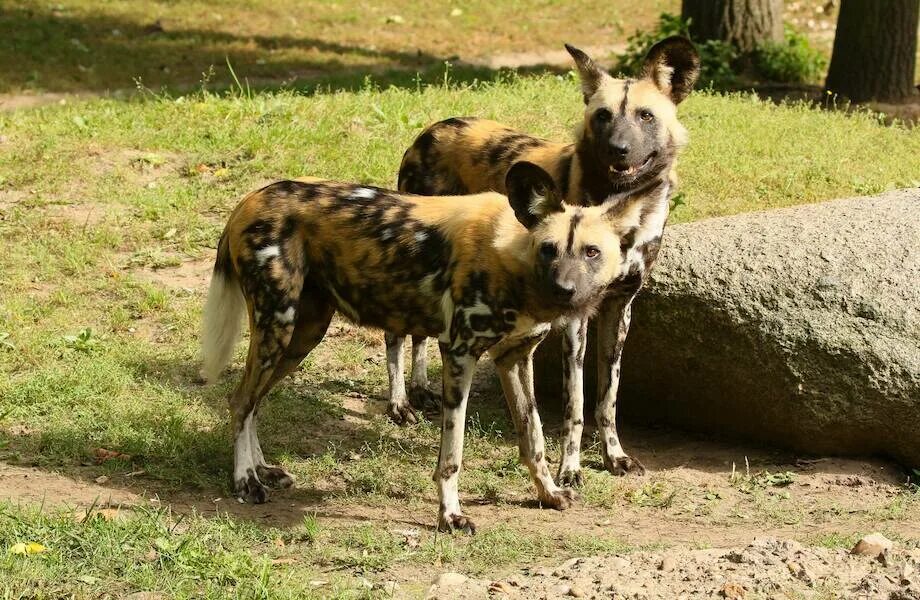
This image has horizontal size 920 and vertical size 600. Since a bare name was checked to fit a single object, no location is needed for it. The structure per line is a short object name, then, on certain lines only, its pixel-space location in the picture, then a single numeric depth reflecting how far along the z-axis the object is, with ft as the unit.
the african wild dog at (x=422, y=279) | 26.53
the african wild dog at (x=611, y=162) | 30.94
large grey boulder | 31.53
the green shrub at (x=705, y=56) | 66.39
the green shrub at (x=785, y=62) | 67.67
